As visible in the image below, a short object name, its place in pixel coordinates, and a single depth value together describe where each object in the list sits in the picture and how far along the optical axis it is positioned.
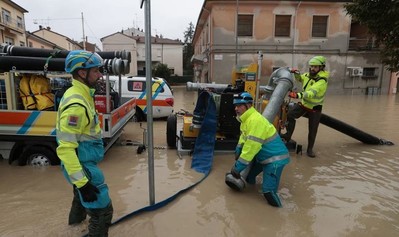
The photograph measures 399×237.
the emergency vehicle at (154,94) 10.11
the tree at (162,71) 40.78
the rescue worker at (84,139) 2.48
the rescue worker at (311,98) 6.30
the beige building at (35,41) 38.71
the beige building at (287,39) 21.89
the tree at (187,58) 58.66
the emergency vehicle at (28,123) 5.29
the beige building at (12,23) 32.59
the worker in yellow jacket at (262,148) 4.00
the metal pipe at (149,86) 3.30
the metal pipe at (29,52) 5.61
